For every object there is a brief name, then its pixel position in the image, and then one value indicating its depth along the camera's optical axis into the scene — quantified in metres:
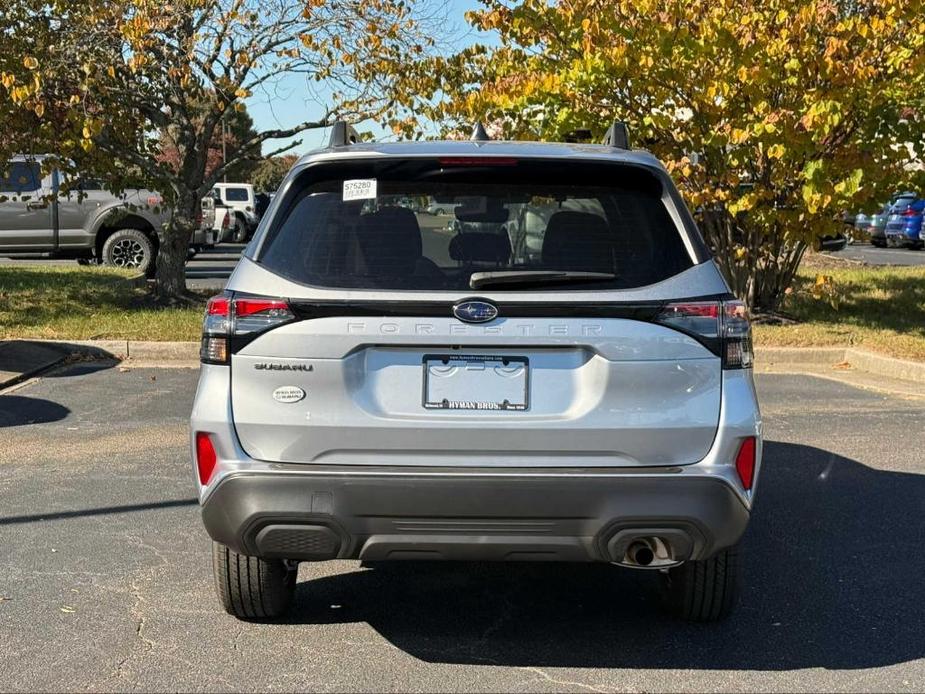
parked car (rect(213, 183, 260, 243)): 34.88
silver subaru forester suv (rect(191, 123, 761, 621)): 3.54
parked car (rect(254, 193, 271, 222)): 38.88
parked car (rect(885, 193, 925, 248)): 32.50
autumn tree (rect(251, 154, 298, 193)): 61.91
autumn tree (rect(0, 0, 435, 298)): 11.41
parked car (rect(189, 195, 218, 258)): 21.69
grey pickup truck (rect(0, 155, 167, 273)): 19.25
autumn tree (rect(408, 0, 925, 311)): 10.54
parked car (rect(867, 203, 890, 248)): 34.06
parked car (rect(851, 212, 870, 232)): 34.85
